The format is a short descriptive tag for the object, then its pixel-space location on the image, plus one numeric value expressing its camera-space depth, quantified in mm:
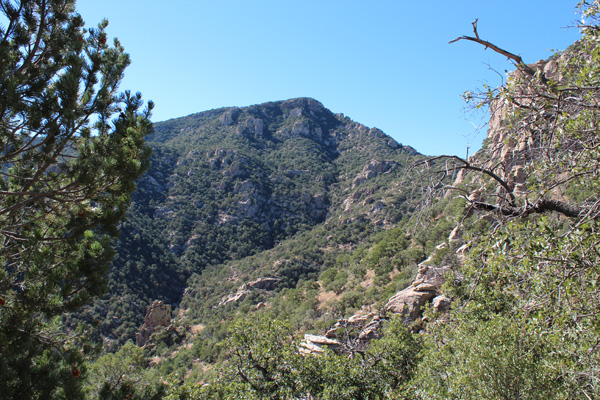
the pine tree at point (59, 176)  4184
